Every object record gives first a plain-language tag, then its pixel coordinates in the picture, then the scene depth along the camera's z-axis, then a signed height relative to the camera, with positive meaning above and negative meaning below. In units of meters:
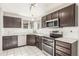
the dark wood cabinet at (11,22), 3.05 +0.46
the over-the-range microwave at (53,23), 2.10 +0.29
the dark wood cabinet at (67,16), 1.61 +0.46
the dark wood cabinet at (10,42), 2.80 -0.79
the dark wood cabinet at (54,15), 2.17 +0.65
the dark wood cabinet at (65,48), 1.48 -0.65
